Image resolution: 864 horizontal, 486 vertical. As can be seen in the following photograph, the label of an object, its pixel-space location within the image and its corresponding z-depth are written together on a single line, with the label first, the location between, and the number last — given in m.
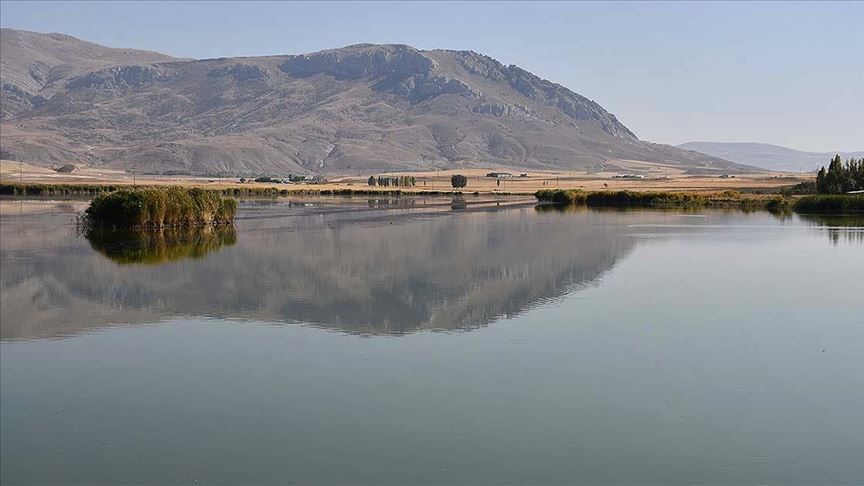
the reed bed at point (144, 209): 40.72
